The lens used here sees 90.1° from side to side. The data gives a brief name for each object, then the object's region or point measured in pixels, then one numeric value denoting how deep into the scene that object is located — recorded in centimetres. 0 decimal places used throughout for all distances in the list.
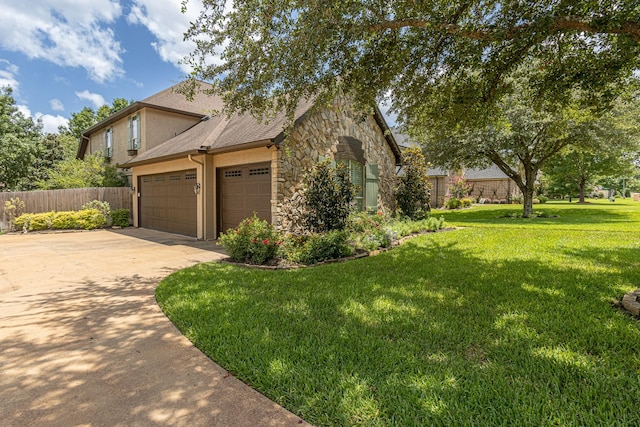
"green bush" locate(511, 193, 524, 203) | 2968
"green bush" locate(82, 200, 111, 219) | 1507
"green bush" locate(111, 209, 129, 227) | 1534
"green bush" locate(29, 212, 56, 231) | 1364
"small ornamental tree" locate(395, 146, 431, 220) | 1309
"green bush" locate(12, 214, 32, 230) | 1357
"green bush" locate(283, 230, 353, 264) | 693
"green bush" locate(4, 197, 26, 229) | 1407
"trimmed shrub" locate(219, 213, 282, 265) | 690
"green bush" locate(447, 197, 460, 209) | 2505
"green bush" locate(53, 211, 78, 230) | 1388
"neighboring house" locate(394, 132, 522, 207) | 2856
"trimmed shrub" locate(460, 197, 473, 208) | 2598
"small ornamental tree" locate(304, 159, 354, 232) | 861
